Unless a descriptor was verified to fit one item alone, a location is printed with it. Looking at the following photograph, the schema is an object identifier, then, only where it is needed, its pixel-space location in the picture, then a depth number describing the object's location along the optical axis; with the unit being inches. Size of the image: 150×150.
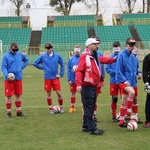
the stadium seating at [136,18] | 2362.2
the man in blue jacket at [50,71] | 443.6
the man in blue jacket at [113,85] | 385.7
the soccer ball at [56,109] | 448.2
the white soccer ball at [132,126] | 334.3
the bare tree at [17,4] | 2642.7
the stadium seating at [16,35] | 2056.2
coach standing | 322.0
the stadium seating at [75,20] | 2359.7
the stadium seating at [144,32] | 2086.1
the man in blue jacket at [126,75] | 339.6
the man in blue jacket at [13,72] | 420.8
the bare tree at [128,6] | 2696.9
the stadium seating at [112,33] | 2058.3
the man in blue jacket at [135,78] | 349.7
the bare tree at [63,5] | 2658.0
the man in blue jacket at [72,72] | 438.9
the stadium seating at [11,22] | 2347.7
